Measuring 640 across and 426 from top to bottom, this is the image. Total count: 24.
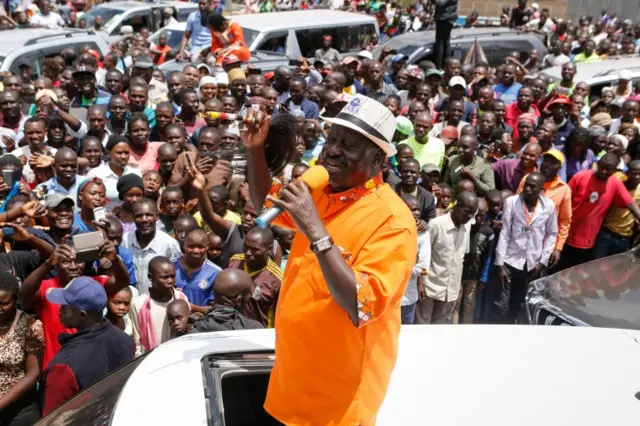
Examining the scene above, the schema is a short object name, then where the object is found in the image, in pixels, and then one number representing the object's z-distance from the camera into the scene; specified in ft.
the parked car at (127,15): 56.96
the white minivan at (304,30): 46.73
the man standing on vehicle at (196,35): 43.83
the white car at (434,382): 8.90
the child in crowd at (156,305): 17.16
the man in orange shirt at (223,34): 40.98
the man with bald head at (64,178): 21.75
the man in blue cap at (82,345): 13.04
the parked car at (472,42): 49.29
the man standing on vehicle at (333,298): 9.20
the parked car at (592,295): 16.08
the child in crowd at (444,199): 24.75
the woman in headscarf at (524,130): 29.84
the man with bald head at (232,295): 14.78
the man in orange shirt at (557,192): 25.31
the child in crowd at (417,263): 21.77
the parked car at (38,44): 39.29
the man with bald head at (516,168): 26.73
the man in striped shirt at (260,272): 18.03
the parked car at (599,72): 43.45
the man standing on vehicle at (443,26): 44.21
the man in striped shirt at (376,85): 37.29
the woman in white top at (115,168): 23.47
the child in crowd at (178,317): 16.46
